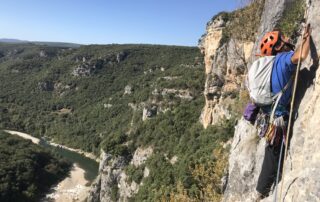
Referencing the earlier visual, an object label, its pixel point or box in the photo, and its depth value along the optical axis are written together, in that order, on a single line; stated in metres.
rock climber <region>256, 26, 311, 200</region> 3.52
